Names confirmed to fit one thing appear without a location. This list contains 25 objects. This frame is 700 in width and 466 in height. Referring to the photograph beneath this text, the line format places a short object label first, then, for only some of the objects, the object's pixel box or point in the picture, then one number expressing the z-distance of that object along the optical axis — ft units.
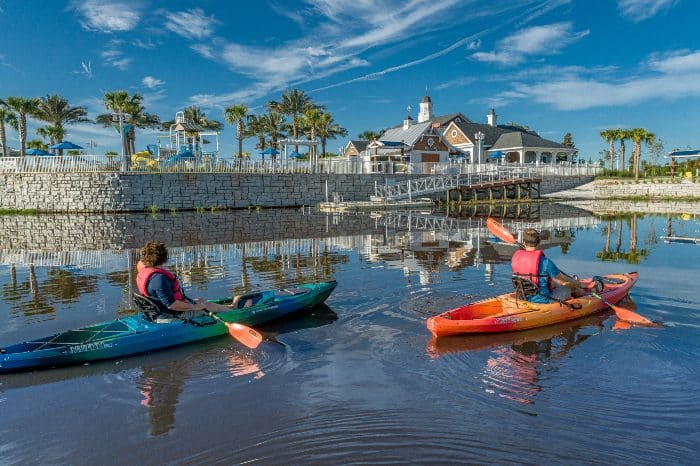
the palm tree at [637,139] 153.38
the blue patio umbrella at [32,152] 132.41
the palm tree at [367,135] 274.42
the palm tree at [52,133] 170.81
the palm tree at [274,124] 194.39
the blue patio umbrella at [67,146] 112.35
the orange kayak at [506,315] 24.93
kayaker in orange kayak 25.75
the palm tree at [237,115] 148.97
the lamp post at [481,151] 179.71
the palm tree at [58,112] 160.96
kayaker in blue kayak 23.31
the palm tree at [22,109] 140.53
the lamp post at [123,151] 107.24
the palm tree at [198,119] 195.93
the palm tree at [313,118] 157.48
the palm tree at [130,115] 144.15
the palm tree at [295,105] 184.55
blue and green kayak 21.12
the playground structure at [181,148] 112.27
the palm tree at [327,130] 161.61
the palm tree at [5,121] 144.56
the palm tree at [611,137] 164.14
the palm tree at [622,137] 162.40
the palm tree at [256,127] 200.34
